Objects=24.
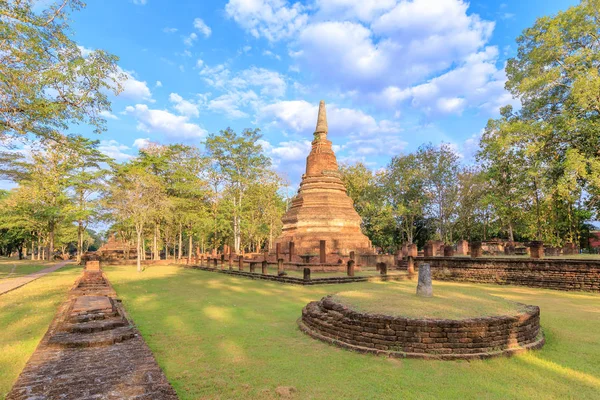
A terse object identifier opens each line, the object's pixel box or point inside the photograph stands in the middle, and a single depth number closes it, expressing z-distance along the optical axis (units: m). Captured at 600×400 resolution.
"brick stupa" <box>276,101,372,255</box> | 23.19
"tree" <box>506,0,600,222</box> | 15.91
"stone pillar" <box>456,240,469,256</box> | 24.16
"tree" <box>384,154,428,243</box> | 35.38
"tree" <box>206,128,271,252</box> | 33.41
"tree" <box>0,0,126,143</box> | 10.09
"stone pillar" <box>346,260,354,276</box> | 15.84
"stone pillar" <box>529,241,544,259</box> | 14.62
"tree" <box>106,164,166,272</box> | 22.69
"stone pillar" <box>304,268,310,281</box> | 14.07
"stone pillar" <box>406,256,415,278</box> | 16.91
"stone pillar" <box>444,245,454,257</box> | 18.84
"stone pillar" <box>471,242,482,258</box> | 17.06
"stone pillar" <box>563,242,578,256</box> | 20.81
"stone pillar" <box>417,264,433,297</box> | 7.49
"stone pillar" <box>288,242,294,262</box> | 21.40
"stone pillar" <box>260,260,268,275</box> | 17.14
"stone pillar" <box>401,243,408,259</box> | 24.20
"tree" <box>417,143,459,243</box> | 34.34
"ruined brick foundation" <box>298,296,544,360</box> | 5.18
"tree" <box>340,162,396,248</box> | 36.94
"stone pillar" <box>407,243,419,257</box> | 22.33
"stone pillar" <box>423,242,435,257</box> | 19.75
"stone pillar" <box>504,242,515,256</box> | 23.49
